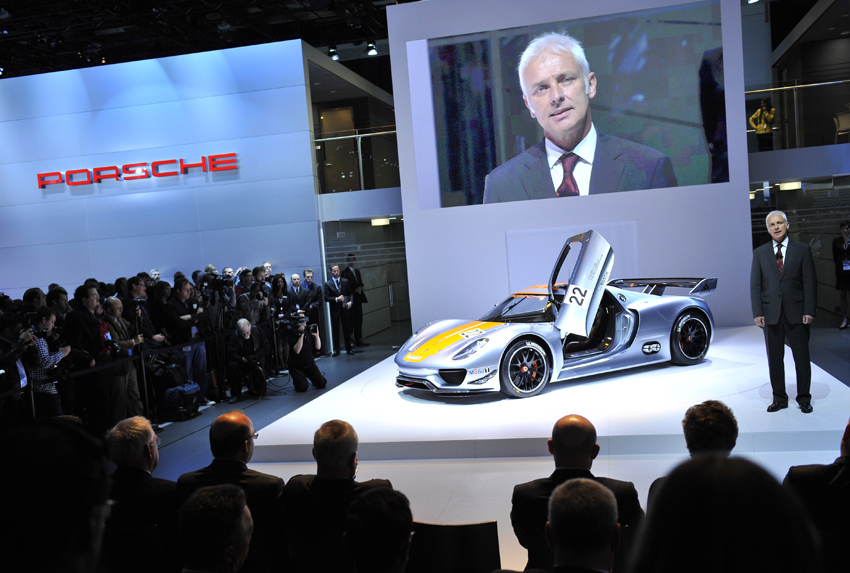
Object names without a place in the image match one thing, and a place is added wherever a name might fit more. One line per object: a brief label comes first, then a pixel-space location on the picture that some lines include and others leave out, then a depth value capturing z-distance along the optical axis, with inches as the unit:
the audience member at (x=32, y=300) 286.0
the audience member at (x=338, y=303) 482.3
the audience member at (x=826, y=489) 82.1
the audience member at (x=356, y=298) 494.6
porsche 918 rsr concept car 248.1
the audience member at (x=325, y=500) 93.7
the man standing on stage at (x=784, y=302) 211.6
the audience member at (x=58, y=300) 285.1
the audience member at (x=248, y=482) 98.7
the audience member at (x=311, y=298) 469.9
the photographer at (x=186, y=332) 316.8
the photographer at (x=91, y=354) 248.1
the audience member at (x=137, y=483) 102.6
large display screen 393.7
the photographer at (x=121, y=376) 255.1
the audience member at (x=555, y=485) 95.6
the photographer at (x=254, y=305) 362.6
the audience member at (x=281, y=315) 361.7
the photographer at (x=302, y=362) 335.9
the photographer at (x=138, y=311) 298.0
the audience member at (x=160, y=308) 317.7
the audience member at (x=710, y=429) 98.5
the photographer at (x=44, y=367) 228.1
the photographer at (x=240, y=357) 327.9
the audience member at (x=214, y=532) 66.2
